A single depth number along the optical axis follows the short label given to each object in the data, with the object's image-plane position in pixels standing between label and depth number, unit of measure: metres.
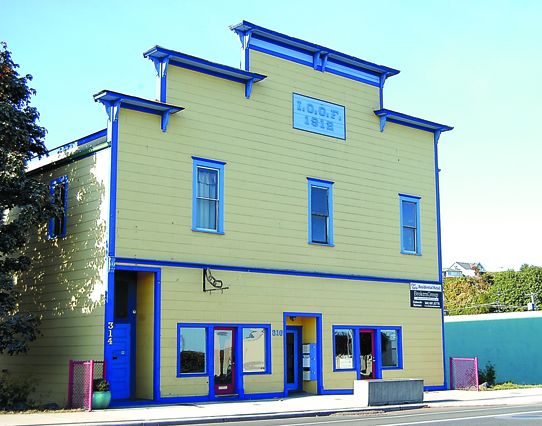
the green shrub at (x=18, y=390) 21.55
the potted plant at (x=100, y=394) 18.08
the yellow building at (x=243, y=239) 20.14
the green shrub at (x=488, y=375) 30.08
